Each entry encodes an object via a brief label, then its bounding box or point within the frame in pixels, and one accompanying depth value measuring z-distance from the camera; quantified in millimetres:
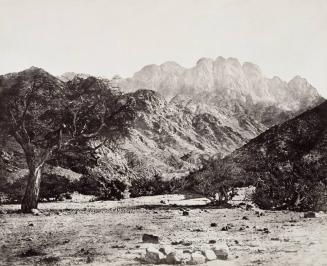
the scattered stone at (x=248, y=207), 19733
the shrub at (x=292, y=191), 19281
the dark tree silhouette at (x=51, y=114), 18547
